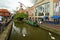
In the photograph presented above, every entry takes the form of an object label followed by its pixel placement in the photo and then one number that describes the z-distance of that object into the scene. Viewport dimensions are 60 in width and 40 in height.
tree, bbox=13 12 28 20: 29.13
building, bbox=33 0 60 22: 16.00
